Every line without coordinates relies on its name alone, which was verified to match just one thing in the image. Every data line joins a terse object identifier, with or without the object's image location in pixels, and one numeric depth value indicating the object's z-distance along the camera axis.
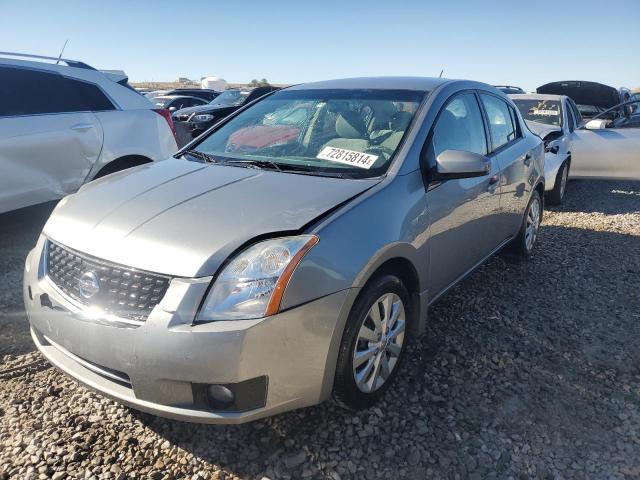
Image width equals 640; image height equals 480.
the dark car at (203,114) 9.90
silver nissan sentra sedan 1.88
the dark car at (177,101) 15.66
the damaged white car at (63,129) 4.25
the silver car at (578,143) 6.71
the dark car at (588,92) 9.61
